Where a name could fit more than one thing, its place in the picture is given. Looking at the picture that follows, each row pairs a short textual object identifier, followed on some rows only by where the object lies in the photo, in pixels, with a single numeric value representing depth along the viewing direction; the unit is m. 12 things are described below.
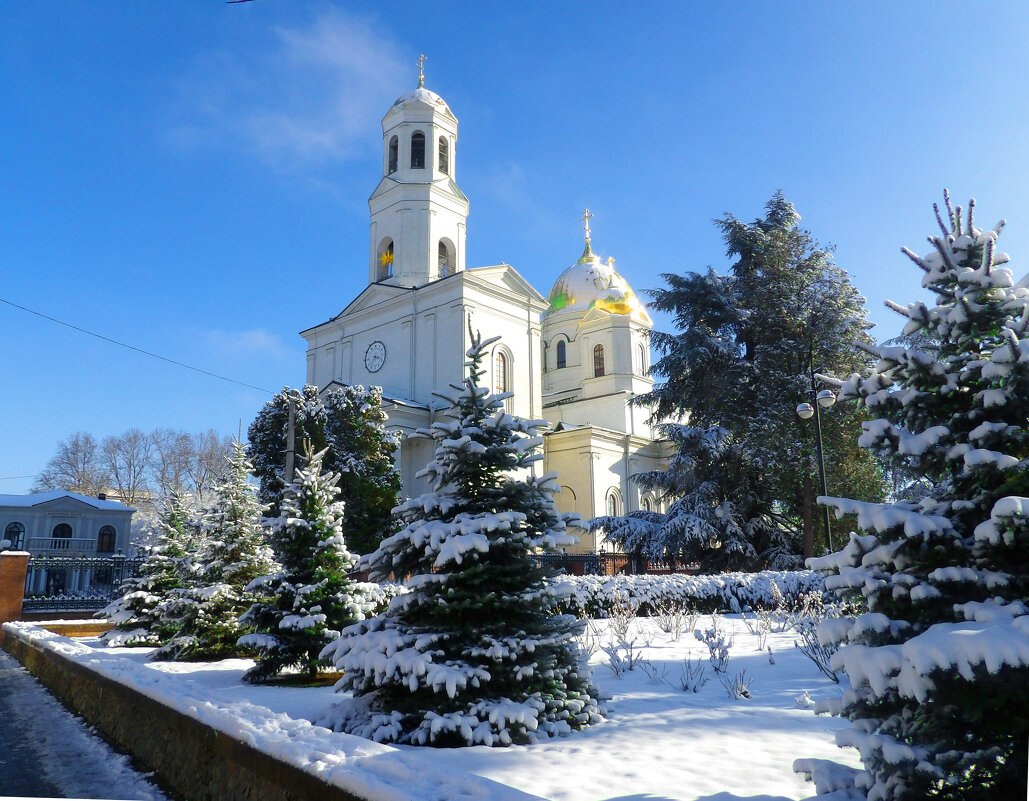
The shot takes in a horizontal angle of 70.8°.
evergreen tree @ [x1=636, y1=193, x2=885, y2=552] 22.80
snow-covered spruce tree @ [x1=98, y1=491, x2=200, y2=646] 13.28
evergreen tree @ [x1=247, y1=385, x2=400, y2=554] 24.16
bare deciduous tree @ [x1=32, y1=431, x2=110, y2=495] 58.22
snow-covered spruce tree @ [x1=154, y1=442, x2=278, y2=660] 10.77
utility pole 17.36
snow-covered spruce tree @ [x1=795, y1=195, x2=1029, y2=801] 2.90
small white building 34.12
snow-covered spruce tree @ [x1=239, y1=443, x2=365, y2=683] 8.61
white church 33.53
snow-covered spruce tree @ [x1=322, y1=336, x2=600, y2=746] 5.38
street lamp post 14.33
